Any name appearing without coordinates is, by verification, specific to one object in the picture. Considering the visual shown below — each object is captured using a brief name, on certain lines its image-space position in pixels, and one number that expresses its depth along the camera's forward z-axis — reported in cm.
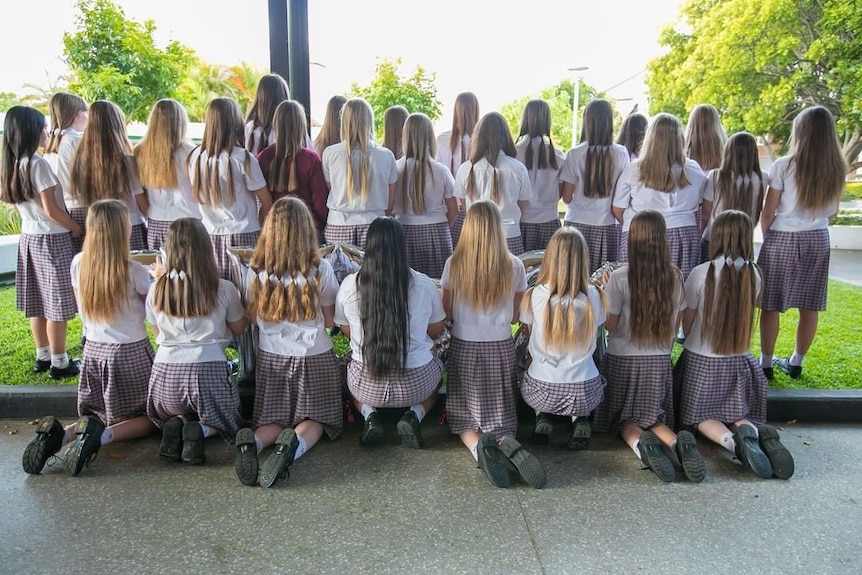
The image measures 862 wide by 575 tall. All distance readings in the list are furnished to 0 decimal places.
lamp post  1755
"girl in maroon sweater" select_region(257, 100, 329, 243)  350
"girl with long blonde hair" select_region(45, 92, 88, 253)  364
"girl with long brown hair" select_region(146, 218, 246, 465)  279
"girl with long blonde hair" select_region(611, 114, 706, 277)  356
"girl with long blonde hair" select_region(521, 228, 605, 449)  277
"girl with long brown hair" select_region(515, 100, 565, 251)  391
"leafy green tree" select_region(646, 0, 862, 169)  1070
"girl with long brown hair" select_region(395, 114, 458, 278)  369
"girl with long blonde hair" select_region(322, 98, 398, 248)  353
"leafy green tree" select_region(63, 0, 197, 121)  1091
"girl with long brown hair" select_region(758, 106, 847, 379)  349
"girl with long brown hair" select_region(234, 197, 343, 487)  283
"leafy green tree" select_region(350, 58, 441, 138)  1244
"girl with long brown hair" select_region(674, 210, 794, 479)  292
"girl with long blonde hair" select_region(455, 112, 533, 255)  363
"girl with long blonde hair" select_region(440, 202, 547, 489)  284
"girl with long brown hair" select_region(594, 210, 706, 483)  289
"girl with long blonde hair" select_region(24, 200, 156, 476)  287
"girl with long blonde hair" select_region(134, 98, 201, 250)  346
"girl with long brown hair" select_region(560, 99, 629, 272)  384
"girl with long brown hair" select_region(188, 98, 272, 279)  337
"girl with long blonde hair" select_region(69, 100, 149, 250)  344
